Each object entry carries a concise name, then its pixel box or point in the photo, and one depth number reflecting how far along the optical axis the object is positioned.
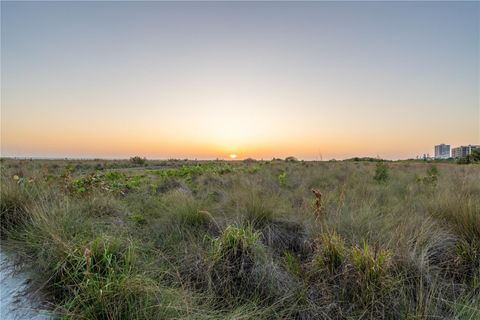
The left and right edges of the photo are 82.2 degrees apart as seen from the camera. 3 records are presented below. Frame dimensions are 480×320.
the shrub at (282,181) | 7.68
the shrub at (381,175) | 9.36
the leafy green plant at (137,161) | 28.53
